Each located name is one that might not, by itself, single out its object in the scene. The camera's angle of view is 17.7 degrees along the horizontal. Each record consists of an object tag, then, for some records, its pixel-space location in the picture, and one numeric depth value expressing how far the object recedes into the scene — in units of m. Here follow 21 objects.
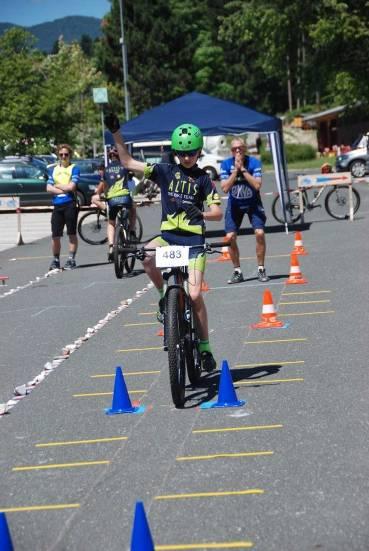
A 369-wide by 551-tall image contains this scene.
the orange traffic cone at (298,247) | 18.42
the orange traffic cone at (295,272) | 15.16
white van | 44.50
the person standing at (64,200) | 18.77
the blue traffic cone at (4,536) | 4.84
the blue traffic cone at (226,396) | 8.06
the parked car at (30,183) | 38.25
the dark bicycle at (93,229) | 23.55
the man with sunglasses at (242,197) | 15.38
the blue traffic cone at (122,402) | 8.16
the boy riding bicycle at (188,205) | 8.70
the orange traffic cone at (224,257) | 18.83
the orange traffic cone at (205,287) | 15.02
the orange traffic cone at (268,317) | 11.58
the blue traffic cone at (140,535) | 4.64
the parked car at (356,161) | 44.84
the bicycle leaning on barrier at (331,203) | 25.93
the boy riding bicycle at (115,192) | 18.64
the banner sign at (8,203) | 26.67
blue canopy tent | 23.84
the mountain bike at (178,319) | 7.98
